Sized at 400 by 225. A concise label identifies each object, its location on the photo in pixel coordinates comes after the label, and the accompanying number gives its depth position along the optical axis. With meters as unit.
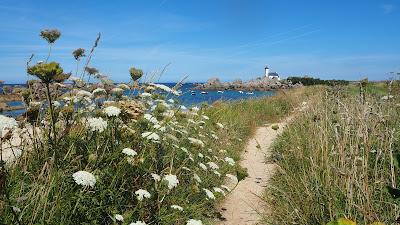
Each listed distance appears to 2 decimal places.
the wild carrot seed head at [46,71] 2.08
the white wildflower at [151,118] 3.77
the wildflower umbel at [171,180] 3.24
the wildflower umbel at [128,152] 3.20
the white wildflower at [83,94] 3.75
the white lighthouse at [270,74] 80.86
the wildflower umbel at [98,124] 3.09
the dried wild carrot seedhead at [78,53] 3.77
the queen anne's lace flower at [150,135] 3.44
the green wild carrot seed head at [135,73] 3.67
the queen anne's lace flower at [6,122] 2.24
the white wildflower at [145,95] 4.28
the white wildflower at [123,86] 4.26
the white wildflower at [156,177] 3.37
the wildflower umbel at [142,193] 3.15
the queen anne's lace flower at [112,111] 3.12
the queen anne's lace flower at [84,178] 2.60
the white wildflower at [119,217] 2.91
